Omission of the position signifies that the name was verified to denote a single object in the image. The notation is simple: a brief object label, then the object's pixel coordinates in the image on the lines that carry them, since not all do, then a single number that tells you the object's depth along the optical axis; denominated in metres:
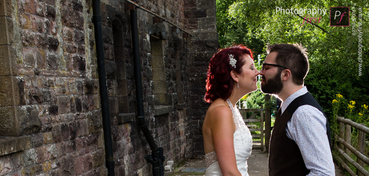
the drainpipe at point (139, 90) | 6.12
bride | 2.17
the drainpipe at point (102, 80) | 4.74
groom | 1.77
